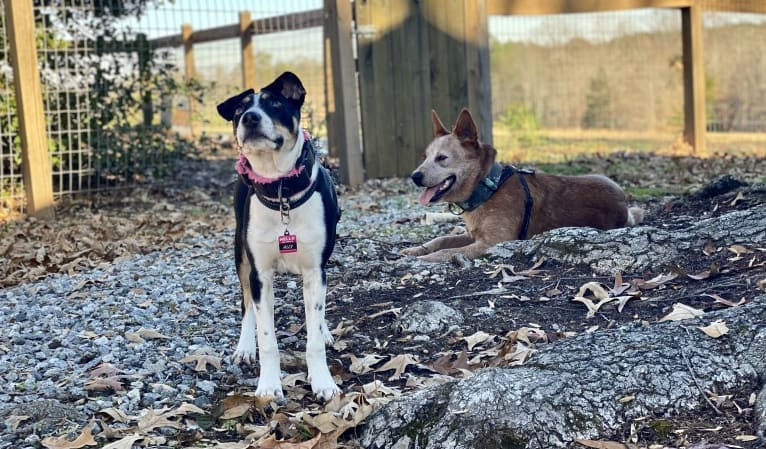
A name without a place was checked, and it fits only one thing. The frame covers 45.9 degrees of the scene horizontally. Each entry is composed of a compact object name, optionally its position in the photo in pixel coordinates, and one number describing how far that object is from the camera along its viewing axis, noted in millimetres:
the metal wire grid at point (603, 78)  16469
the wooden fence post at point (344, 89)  10344
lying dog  6188
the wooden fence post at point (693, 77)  13258
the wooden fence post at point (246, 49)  11797
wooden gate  10734
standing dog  3818
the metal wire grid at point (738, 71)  16047
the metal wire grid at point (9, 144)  9336
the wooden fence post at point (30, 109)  8906
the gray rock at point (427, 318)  4418
